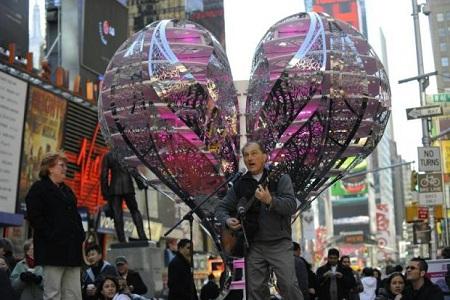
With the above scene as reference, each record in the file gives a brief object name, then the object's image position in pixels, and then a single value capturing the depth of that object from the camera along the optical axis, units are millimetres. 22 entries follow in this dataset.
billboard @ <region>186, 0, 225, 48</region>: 58625
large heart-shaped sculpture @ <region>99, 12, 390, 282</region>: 9523
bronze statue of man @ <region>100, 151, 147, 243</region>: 12625
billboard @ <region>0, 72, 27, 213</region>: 26031
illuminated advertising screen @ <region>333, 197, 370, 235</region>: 157125
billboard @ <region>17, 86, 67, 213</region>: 27422
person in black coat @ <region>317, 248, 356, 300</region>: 10648
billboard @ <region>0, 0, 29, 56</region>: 28047
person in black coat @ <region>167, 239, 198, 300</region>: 9031
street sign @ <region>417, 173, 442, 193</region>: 18469
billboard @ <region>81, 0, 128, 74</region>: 34938
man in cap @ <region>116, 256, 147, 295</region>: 9820
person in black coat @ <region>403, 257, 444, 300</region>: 7914
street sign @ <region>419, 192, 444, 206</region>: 18344
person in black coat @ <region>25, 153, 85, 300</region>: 6242
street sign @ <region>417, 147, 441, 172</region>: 18016
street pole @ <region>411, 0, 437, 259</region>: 20797
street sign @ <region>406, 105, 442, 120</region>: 18266
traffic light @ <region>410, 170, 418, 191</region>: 21680
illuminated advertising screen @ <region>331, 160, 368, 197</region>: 154625
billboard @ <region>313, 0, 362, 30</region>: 163875
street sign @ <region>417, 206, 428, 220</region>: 20906
